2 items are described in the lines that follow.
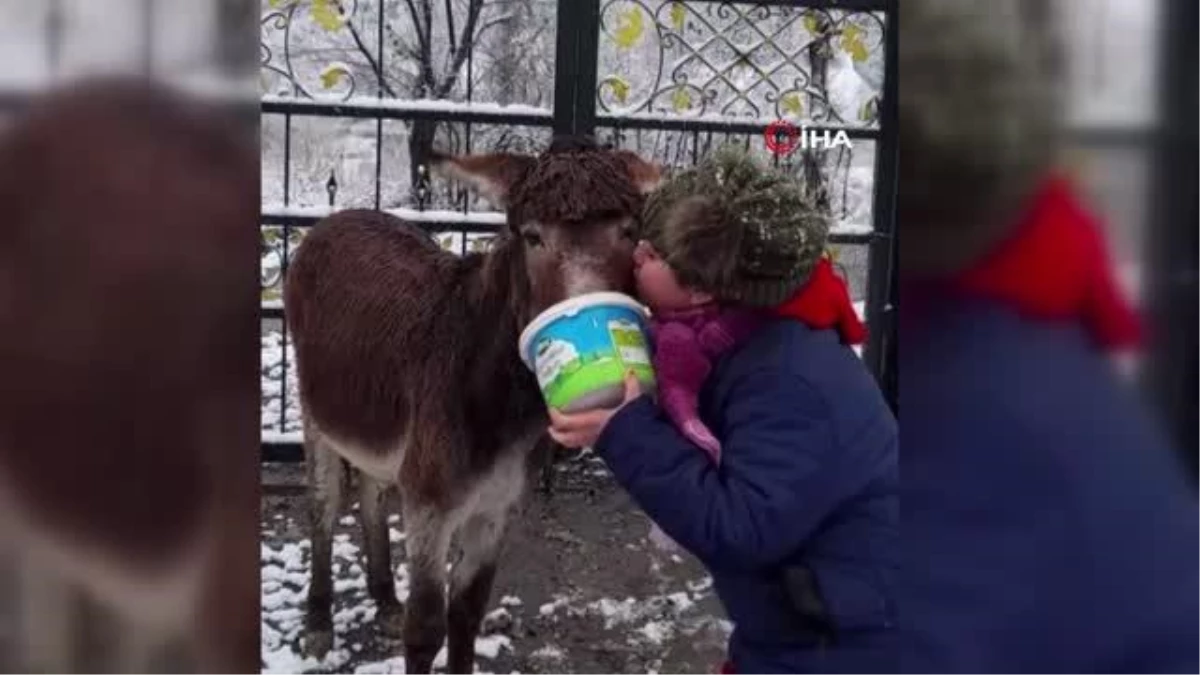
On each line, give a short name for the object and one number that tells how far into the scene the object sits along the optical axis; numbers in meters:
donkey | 1.66
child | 0.88
